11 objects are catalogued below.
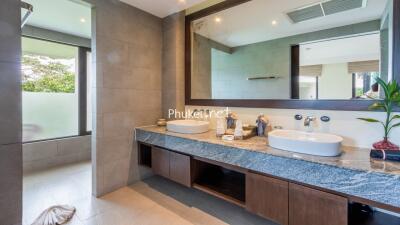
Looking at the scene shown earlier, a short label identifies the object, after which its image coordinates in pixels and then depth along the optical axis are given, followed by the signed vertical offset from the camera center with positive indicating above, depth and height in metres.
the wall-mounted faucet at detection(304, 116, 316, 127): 1.96 -0.10
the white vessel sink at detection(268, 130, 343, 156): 1.45 -0.26
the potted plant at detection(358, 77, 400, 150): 1.50 +0.02
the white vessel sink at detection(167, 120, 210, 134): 2.33 -0.21
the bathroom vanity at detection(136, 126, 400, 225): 1.24 -0.51
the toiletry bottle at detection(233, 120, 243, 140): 2.03 -0.22
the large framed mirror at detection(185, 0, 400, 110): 1.75 +0.61
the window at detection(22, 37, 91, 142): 3.37 +0.36
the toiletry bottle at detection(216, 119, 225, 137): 2.21 -0.22
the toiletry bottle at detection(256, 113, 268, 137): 2.22 -0.18
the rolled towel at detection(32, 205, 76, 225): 1.97 -1.07
